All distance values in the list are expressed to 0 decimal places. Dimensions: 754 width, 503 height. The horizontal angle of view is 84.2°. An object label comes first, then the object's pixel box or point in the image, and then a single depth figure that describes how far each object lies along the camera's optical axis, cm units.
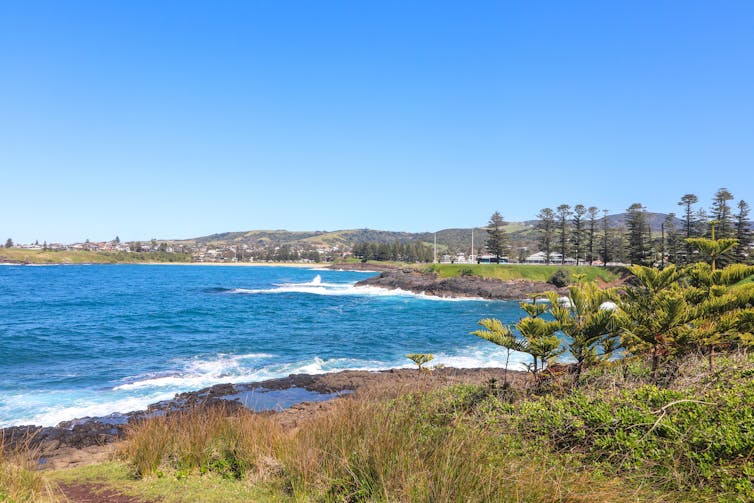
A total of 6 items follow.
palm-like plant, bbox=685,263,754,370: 834
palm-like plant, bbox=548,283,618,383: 854
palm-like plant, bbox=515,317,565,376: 866
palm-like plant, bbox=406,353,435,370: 1273
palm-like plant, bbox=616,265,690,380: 755
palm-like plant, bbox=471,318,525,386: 941
